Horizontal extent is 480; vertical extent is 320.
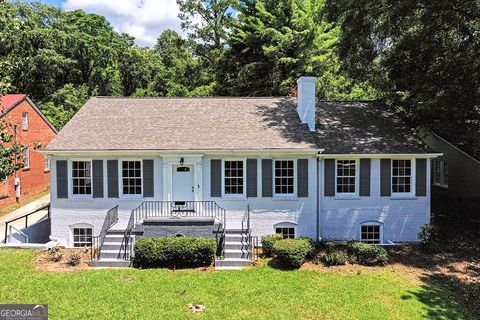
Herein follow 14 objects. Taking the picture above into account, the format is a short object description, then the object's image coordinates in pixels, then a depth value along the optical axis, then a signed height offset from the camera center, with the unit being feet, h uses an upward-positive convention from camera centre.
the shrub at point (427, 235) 47.78 -10.81
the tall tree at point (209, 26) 119.34 +44.00
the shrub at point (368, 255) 42.88 -11.92
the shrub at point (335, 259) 42.65 -12.27
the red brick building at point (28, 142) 79.61 +3.46
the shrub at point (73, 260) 42.50 -12.35
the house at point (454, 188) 59.41 -6.34
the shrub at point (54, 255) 43.91 -12.12
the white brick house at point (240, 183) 49.60 -3.93
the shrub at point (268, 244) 45.27 -11.17
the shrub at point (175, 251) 41.96 -11.08
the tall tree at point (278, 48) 92.68 +28.68
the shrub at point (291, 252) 40.98 -11.07
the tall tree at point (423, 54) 52.06 +16.54
